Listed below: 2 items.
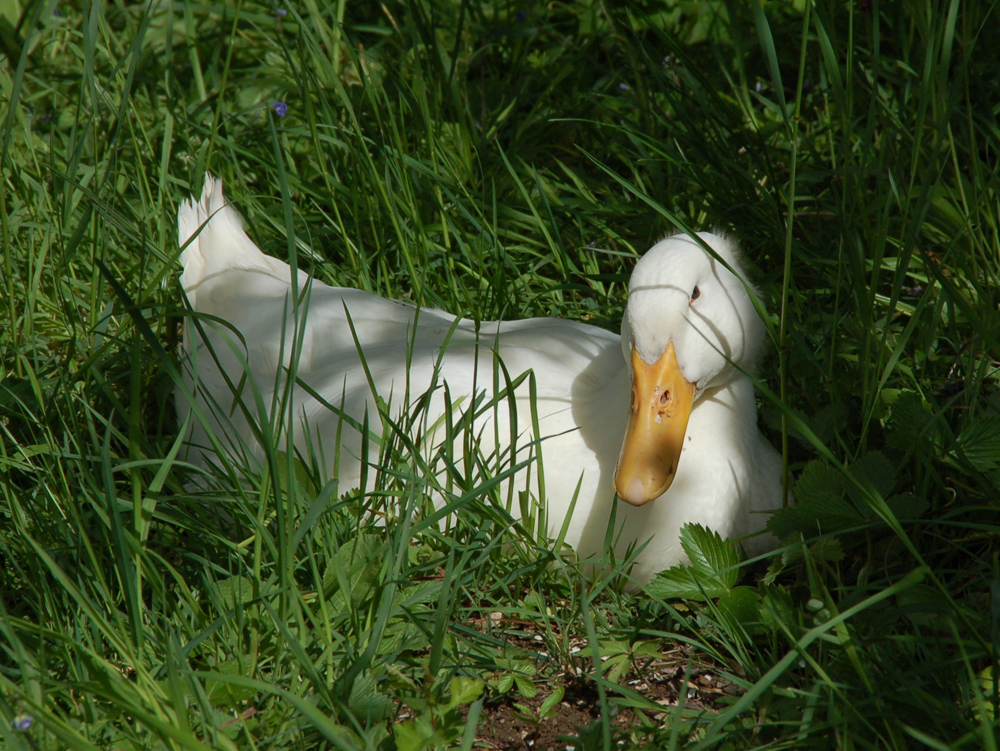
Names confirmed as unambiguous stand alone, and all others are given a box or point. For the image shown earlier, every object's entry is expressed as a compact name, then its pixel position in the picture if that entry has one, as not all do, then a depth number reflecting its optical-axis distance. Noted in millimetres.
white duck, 4465
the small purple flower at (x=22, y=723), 3000
